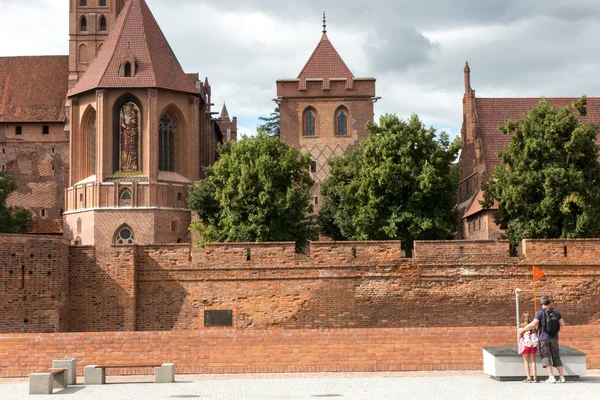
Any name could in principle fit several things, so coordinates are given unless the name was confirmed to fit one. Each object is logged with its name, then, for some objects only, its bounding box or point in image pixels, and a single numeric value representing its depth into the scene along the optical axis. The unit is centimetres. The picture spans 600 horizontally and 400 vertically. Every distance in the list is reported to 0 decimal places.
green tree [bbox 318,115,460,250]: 3441
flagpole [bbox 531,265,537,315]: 2558
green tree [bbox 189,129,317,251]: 3594
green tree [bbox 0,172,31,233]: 4547
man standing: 1616
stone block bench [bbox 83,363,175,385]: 1748
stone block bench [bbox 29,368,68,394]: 1598
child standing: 1628
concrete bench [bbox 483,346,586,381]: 1659
